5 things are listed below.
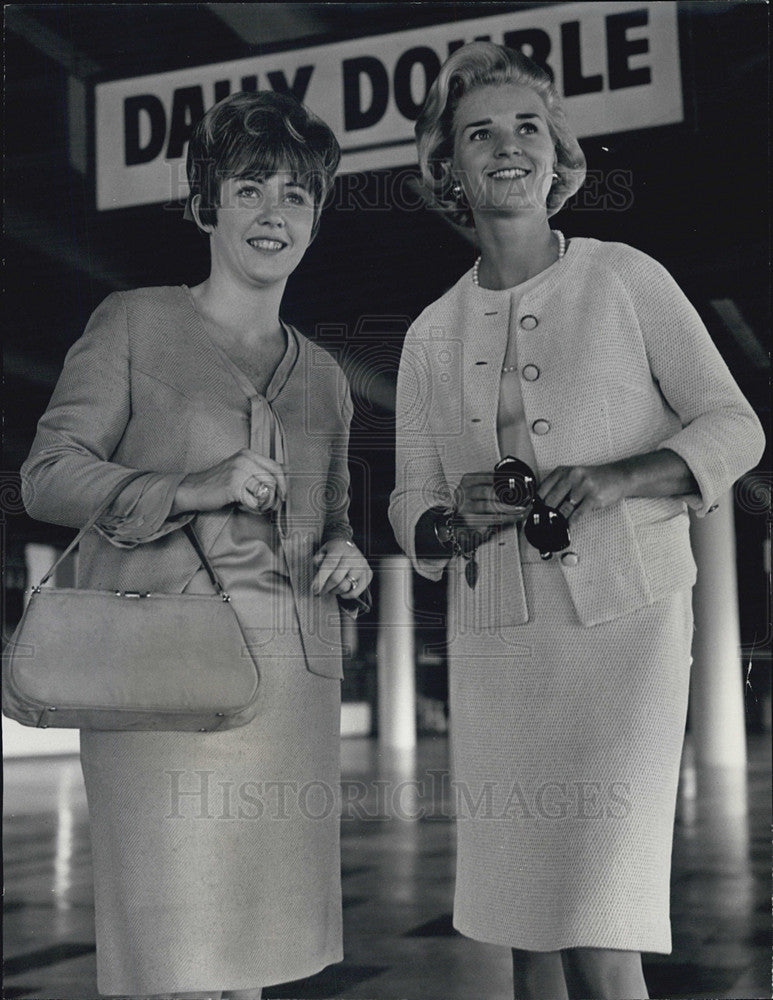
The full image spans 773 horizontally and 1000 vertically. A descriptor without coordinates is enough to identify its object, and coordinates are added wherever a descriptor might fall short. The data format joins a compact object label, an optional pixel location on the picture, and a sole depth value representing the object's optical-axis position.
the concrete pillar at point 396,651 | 2.93
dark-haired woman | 2.79
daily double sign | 3.10
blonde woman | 2.64
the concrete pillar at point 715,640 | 2.80
